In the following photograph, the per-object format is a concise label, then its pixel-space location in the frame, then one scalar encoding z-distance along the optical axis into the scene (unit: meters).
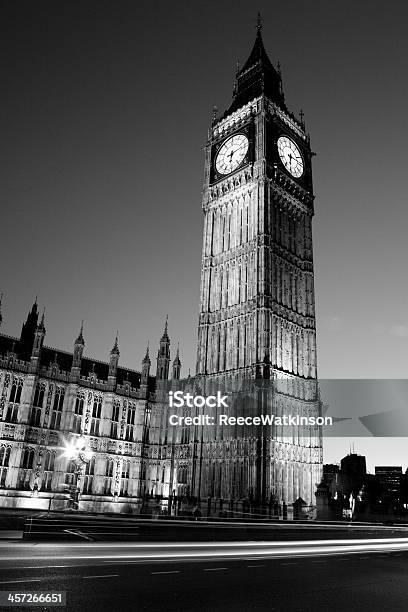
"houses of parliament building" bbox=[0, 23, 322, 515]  47.28
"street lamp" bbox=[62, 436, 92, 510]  49.41
